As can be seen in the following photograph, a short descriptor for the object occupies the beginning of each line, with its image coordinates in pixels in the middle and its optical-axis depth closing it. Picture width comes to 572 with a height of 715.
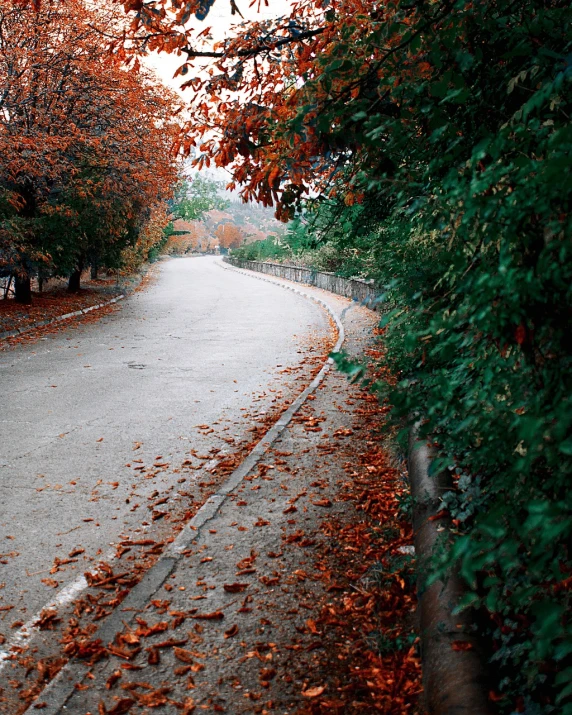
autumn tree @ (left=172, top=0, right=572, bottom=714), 2.10
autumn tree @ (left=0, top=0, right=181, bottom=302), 16.64
